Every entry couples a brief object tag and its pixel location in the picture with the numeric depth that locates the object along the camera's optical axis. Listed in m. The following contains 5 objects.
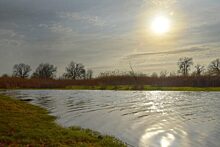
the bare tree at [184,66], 63.53
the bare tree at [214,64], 59.51
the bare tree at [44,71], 72.23
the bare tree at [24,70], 75.05
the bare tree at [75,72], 71.19
